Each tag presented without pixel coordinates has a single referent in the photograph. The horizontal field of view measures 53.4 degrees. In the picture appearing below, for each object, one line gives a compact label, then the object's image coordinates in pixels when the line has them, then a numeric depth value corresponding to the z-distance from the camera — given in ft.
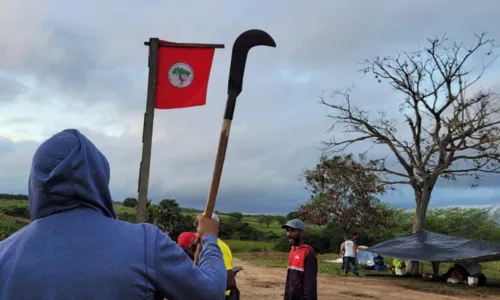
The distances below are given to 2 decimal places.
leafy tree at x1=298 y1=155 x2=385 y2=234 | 93.61
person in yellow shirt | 18.49
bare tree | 67.51
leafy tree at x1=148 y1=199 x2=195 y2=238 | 97.80
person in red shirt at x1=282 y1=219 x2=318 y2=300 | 18.54
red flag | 17.25
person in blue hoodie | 4.70
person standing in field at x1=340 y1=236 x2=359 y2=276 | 63.54
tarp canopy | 53.98
